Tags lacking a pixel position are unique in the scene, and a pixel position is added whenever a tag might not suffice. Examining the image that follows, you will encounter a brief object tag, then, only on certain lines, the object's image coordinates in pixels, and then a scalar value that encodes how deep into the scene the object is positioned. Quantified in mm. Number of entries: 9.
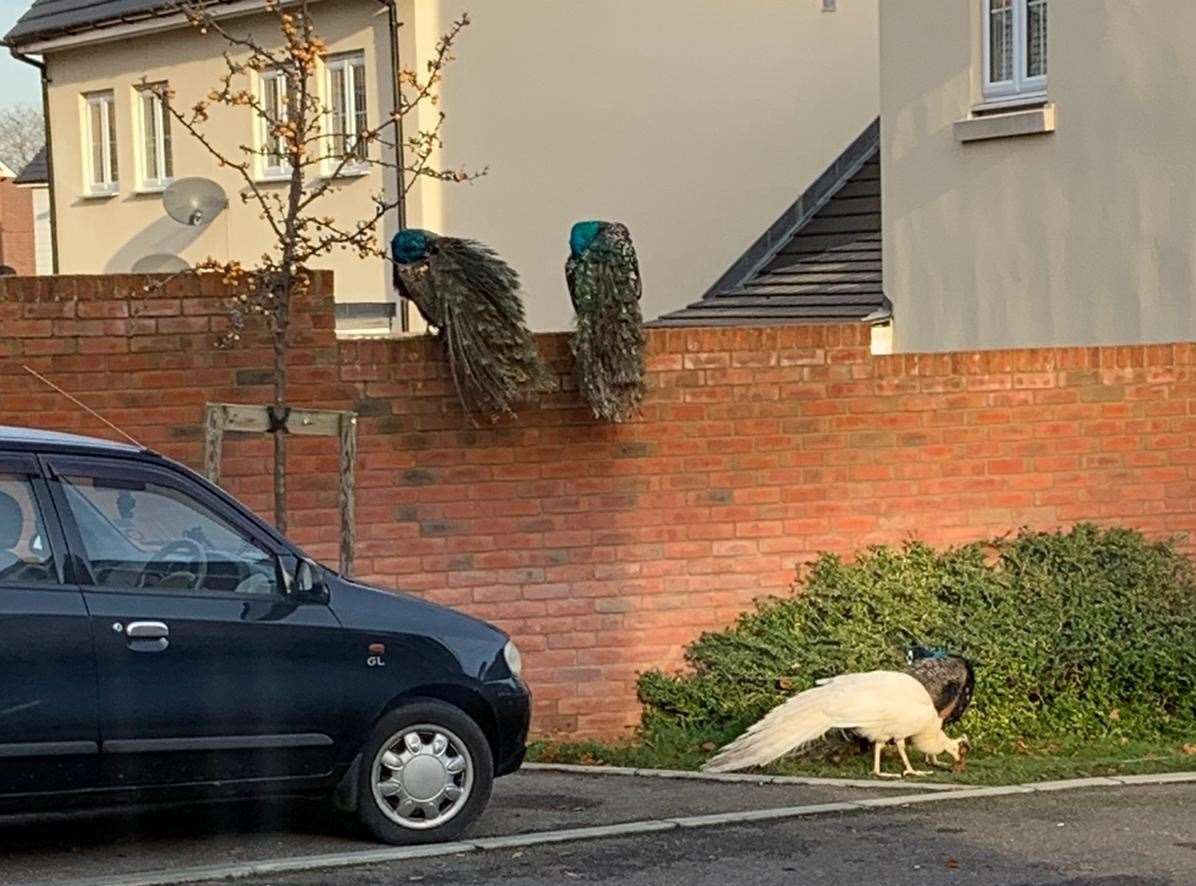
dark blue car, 7508
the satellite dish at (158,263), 22094
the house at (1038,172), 14031
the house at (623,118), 23109
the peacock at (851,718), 10148
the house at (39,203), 41094
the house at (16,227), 53781
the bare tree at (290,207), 10188
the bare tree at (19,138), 83188
